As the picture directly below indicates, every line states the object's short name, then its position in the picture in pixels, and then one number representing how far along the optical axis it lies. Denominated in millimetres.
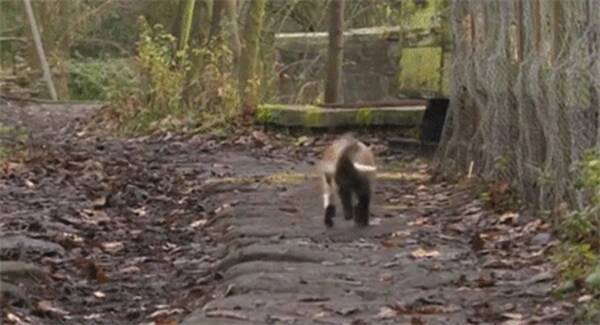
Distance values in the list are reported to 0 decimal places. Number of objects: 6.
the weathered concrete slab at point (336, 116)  22171
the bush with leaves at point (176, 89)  28005
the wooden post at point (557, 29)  12580
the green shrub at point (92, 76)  54676
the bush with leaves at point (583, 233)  10046
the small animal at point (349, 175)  14258
